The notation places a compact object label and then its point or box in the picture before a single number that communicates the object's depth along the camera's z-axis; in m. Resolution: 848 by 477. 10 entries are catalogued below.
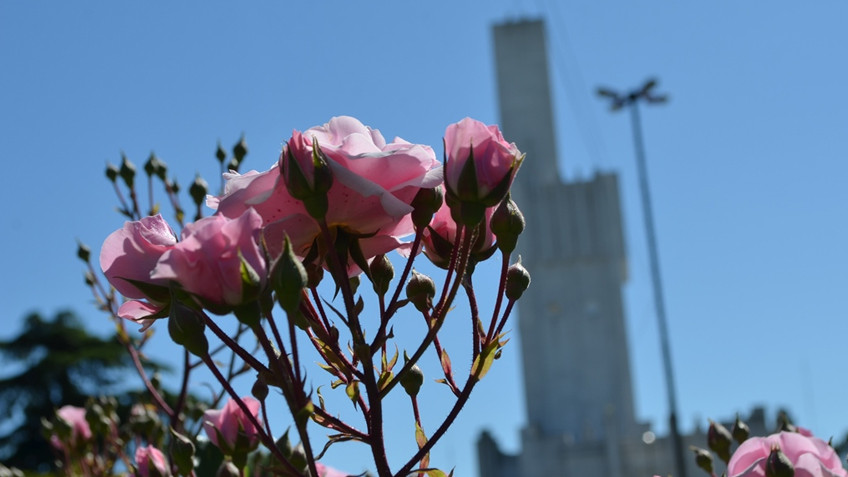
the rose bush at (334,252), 0.90
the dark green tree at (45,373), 22.02
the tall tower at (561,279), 29.38
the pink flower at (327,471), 1.15
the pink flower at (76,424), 1.84
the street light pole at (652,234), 15.75
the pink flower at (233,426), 1.06
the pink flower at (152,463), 1.12
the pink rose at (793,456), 0.99
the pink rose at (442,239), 1.00
